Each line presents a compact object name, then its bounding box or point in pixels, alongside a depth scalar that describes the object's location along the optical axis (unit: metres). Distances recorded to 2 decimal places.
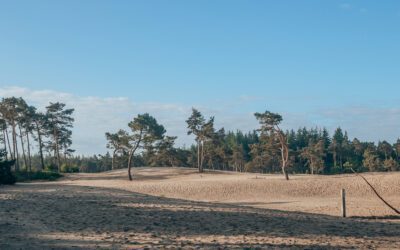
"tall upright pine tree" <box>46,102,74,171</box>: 62.47
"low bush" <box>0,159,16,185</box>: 33.08
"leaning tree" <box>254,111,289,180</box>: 41.09
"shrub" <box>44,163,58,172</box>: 59.33
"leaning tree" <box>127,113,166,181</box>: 45.47
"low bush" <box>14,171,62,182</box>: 45.66
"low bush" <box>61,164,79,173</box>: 60.31
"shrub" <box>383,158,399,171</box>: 71.00
